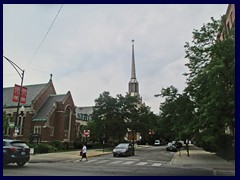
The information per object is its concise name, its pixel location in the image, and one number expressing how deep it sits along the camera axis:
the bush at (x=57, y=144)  37.94
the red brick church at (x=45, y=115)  48.59
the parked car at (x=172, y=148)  43.85
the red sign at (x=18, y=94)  20.73
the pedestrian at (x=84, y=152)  22.18
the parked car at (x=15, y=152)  13.88
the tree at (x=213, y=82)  20.08
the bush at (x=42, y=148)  28.56
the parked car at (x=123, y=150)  28.48
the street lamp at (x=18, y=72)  20.06
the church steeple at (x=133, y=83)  121.94
